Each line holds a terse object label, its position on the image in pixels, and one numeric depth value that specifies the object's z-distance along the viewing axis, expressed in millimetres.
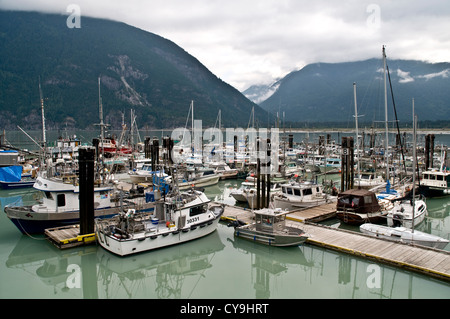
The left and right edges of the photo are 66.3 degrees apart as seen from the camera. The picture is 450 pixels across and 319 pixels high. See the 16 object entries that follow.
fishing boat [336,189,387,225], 21125
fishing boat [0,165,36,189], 35250
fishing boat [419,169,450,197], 30109
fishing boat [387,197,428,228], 19438
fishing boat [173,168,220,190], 35938
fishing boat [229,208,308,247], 17172
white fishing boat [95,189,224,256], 16203
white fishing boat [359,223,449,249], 16327
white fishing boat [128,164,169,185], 36062
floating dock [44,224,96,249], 16797
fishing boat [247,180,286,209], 26241
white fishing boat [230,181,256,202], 27894
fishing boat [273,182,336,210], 23828
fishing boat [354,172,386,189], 33625
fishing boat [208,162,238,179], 42375
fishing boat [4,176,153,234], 18672
